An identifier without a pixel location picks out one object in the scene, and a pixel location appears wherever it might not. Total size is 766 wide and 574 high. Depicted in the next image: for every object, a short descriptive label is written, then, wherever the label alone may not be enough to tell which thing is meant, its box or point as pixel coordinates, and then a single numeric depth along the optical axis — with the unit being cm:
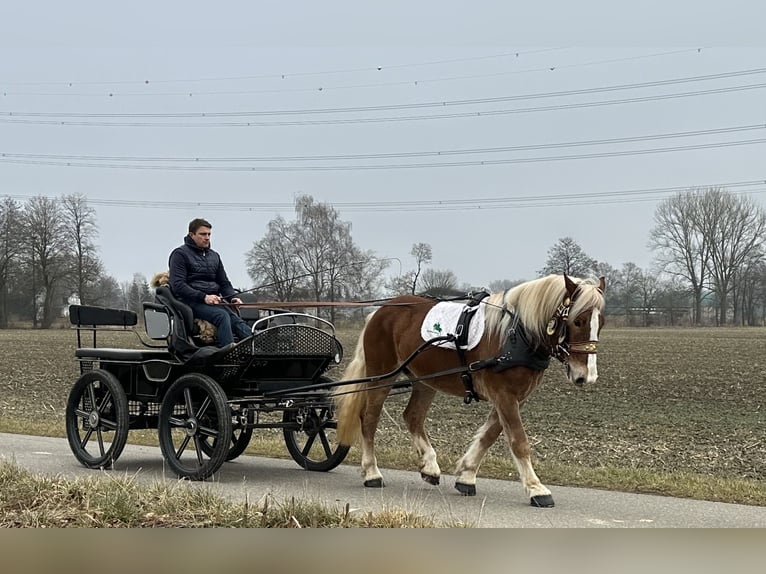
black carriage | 791
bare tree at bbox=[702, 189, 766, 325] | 8175
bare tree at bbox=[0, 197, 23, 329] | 7269
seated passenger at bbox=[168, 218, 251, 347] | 818
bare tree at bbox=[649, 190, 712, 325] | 8075
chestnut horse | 651
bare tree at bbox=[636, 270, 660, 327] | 7456
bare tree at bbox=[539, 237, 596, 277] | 4294
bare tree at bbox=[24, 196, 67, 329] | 7344
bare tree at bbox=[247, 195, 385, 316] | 4606
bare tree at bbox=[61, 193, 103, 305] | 7312
